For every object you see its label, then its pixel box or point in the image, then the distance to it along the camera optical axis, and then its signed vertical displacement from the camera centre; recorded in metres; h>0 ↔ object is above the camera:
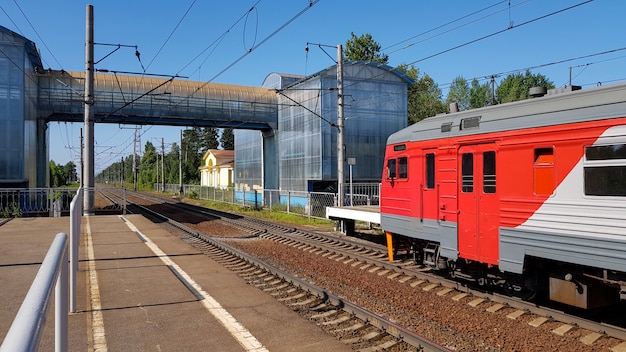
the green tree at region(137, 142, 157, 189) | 93.49 +3.77
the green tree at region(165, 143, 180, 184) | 89.84 +3.31
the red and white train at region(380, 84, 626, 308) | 6.42 -0.29
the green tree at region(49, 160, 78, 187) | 88.62 +2.40
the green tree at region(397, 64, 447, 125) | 60.56 +11.23
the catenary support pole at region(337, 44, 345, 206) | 21.75 +2.61
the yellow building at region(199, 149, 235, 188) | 66.12 +1.95
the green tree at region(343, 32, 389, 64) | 62.16 +17.34
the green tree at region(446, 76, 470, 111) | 72.56 +12.80
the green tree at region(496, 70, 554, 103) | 63.59 +12.75
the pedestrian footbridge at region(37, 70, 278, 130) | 32.88 +5.91
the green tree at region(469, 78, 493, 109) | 69.56 +12.43
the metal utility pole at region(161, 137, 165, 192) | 68.69 +4.48
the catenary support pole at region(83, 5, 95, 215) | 22.59 +3.17
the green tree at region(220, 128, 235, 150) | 115.94 +9.92
